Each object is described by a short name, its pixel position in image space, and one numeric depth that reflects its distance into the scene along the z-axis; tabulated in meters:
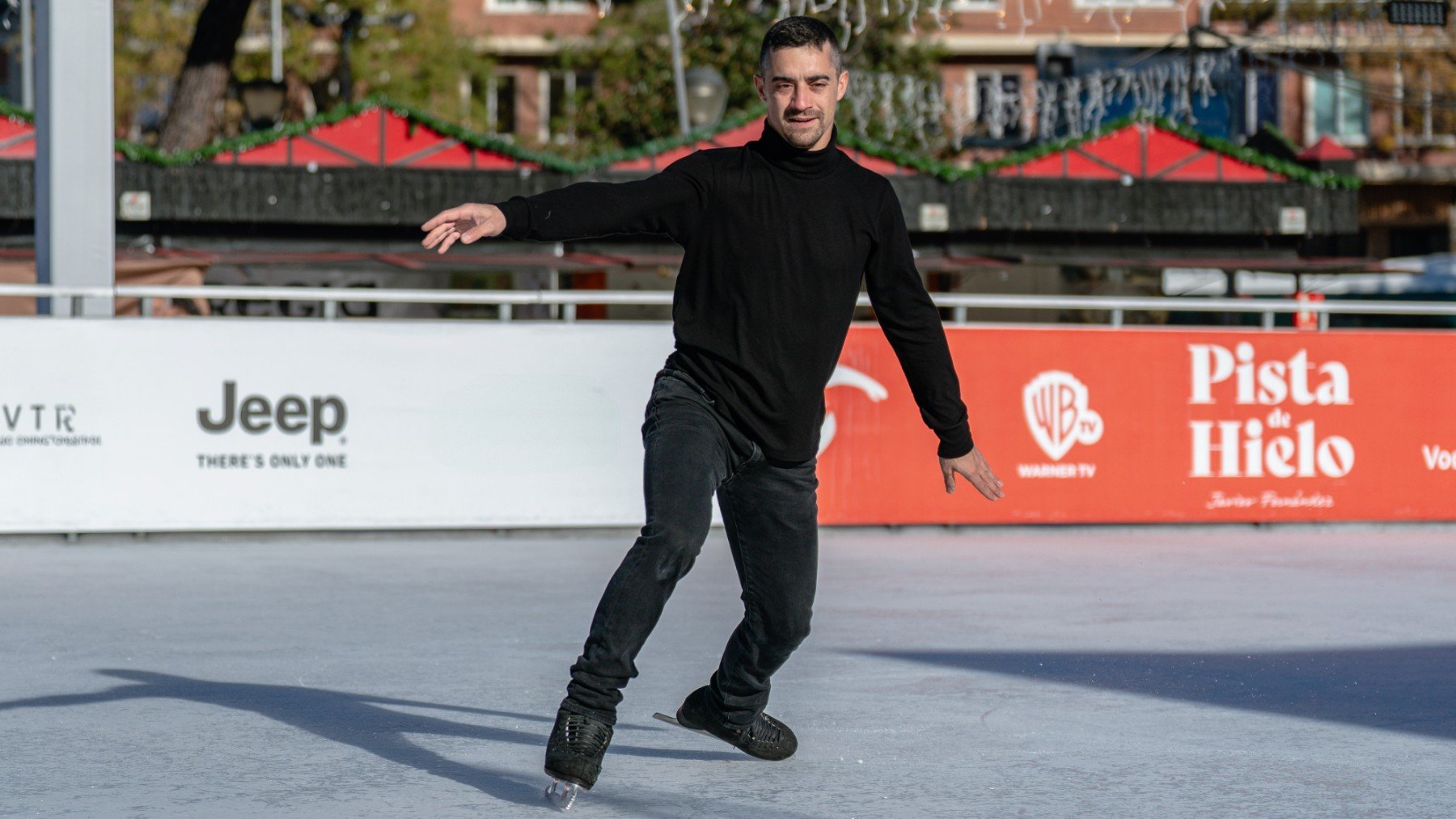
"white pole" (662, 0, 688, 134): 32.94
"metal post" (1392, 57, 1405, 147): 49.25
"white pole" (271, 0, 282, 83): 45.16
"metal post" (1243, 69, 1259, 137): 44.69
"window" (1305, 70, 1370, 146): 52.97
